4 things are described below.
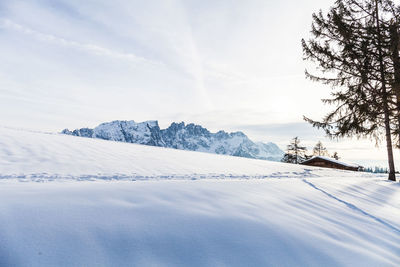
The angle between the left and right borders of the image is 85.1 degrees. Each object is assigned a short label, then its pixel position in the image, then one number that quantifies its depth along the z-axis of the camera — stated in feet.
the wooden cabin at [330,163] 89.66
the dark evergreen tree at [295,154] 136.67
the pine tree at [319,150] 151.60
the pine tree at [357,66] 31.58
